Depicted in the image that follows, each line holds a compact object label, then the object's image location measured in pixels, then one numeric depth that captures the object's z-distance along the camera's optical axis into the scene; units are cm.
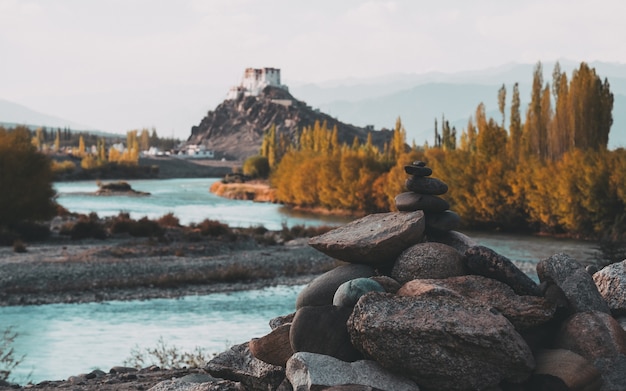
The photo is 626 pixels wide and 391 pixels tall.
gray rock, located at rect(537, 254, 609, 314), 966
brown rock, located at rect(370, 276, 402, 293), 964
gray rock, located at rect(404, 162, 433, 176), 1076
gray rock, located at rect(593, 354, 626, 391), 894
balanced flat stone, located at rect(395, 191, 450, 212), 1059
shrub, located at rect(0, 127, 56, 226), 4472
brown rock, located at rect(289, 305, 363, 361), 902
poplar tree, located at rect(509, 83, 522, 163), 5922
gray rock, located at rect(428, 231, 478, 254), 1064
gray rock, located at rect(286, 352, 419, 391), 830
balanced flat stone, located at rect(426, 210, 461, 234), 1059
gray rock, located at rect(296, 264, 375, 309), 992
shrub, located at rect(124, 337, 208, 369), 1476
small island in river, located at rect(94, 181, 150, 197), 10031
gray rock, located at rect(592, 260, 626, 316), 1034
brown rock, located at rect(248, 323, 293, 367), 952
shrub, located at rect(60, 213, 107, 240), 4578
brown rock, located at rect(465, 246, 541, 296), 951
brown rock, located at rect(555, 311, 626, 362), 905
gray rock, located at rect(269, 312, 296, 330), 1045
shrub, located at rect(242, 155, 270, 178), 12056
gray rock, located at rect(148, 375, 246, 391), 969
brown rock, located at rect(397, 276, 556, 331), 904
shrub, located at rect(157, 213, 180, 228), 5066
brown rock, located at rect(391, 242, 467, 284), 990
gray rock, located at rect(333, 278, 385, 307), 926
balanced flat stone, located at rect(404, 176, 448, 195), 1062
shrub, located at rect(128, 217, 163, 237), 4653
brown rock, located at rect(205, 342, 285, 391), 962
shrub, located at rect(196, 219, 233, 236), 4647
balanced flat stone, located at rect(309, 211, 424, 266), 999
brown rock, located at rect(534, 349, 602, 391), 862
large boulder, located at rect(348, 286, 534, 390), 826
